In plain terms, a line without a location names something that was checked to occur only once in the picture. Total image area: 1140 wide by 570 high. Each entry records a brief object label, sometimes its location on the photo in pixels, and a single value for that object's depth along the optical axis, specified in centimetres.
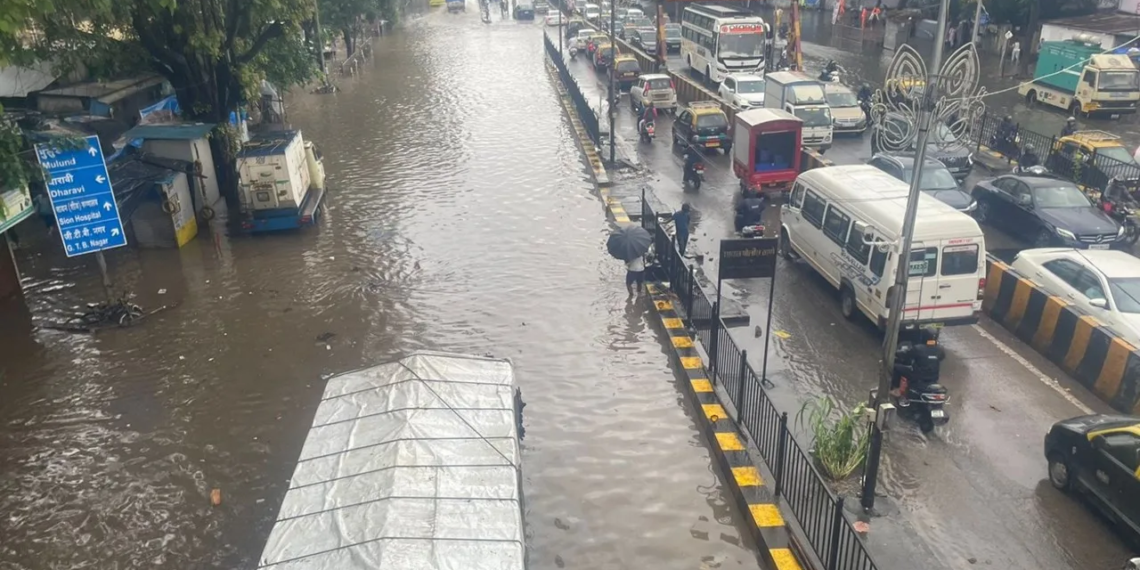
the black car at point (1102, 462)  795
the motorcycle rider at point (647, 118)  2558
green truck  2662
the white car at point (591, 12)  5850
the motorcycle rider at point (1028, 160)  2030
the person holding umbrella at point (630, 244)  1371
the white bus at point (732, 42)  3209
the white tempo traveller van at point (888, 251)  1173
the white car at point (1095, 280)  1118
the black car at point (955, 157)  1941
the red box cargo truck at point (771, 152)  1933
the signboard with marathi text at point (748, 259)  1104
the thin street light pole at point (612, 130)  2268
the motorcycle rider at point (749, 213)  1666
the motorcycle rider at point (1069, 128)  2146
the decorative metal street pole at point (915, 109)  773
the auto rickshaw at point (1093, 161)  1842
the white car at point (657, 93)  2941
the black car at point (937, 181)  1666
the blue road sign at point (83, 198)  1192
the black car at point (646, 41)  4441
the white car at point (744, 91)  2738
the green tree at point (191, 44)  1611
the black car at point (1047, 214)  1514
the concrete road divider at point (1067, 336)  1054
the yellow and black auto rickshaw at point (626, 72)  3581
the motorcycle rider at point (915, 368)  1020
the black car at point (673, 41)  4600
